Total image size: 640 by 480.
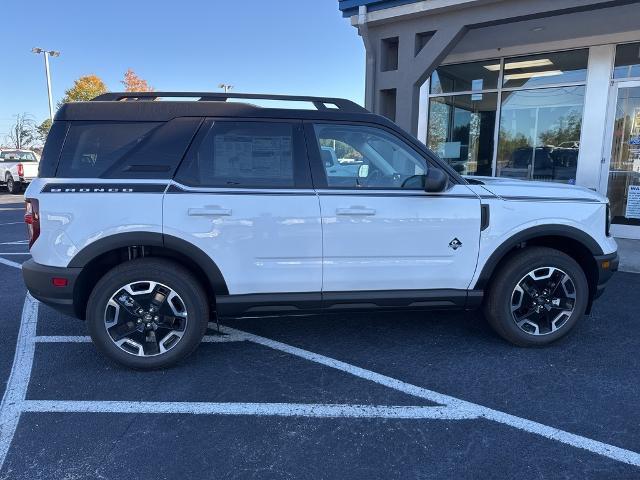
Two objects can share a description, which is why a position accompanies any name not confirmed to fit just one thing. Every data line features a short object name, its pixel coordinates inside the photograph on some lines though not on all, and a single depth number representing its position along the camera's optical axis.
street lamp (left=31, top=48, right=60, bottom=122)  28.84
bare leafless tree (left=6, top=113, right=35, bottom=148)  58.38
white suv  3.32
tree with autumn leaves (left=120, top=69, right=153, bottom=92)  36.56
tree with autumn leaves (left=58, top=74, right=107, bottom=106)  34.64
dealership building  7.14
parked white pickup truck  19.72
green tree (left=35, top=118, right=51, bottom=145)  52.61
